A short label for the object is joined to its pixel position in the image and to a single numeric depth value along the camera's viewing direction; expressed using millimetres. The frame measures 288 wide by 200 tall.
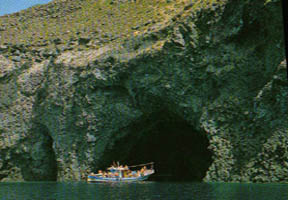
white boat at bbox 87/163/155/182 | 52594
